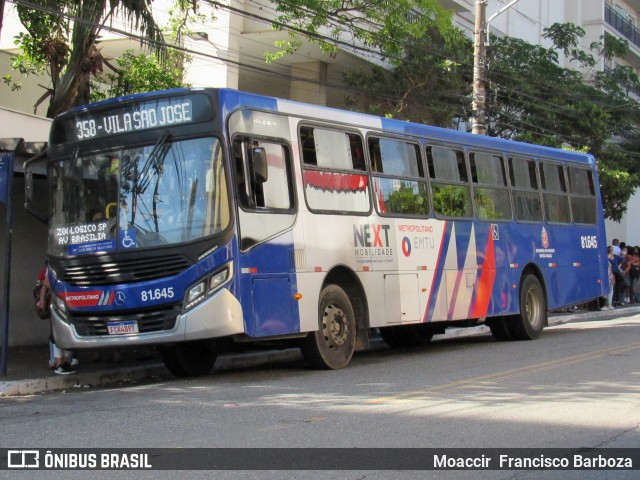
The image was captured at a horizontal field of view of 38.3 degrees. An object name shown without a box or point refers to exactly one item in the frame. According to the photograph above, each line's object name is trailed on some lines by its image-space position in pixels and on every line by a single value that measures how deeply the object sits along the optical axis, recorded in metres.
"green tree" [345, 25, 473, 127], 24.31
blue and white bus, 10.48
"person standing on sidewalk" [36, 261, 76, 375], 12.12
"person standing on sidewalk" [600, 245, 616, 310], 26.66
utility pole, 20.91
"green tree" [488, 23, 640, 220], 27.73
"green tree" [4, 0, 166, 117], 14.02
